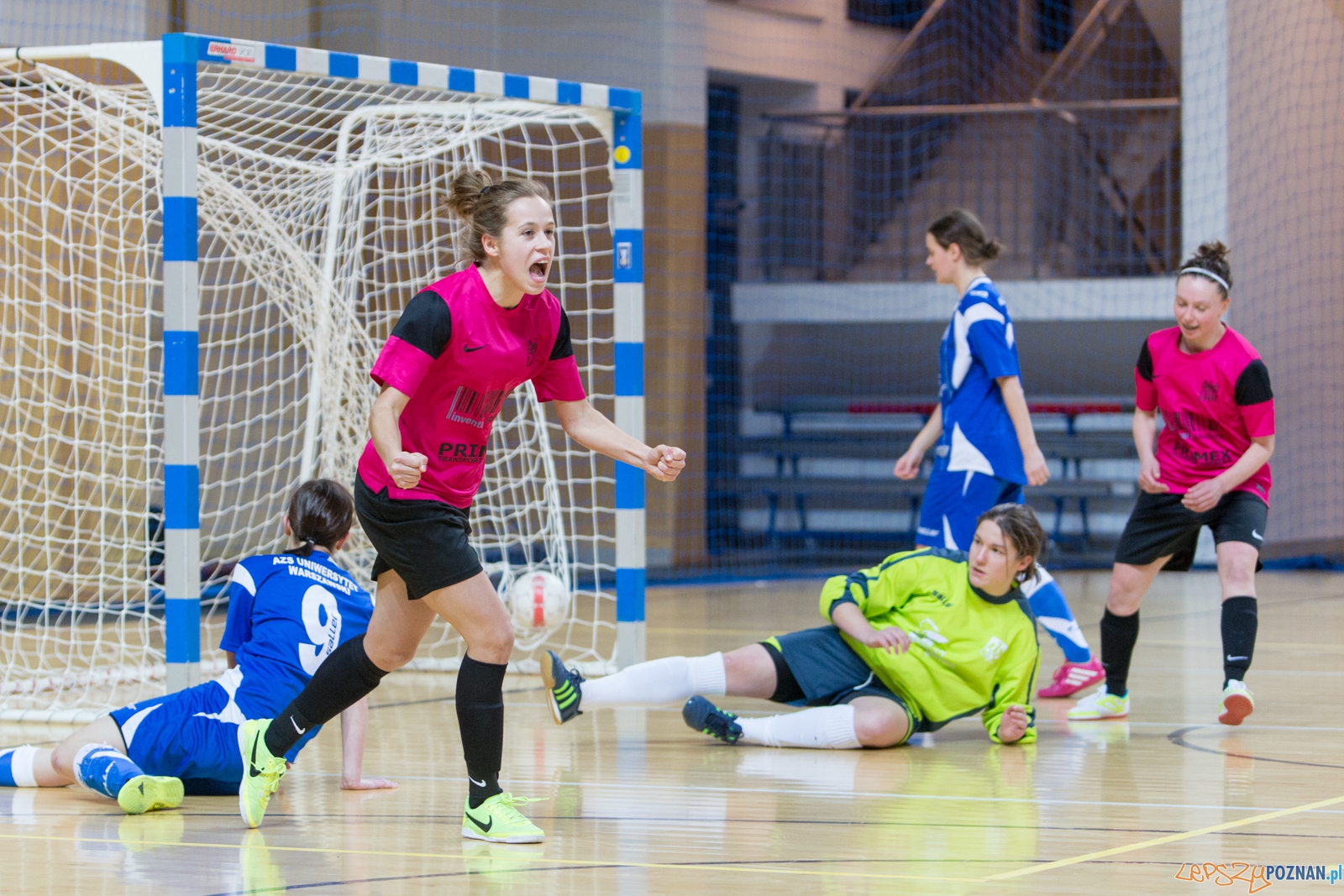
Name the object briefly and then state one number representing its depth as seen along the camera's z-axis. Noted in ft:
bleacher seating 70.13
